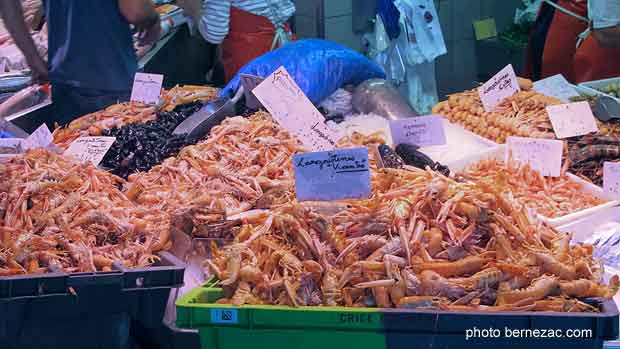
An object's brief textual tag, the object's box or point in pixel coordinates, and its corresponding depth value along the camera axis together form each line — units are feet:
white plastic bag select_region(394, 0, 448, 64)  19.67
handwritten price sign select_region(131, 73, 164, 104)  13.01
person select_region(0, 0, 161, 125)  13.34
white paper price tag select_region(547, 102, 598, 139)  10.50
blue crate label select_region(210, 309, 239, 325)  5.36
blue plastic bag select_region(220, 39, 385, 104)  12.04
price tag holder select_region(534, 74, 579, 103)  12.82
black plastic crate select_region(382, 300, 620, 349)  4.98
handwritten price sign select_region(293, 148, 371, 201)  6.38
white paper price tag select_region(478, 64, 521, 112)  12.10
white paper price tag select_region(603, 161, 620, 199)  8.59
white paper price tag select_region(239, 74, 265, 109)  11.37
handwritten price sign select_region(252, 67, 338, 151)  9.55
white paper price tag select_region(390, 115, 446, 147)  9.67
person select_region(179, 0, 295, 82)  18.61
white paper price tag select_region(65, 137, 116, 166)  10.25
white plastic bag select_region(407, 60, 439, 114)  20.72
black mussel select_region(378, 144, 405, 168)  8.54
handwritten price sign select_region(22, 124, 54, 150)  10.47
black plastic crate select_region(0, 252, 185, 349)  6.37
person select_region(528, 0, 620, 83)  14.05
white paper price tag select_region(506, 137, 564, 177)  9.39
